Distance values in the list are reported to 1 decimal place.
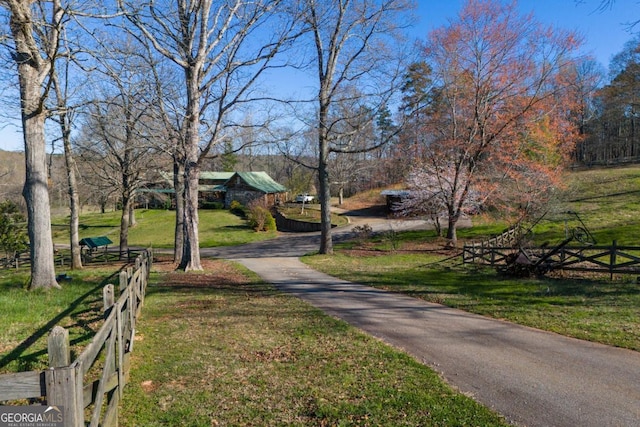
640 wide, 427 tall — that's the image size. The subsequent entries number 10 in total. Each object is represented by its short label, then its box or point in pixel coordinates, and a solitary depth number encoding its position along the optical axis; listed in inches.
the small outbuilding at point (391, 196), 1852.5
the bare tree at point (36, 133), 425.7
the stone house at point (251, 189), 2289.6
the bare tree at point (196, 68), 603.5
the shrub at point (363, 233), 1268.5
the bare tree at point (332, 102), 799.1
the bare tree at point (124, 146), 576.7
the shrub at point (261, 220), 1726.1
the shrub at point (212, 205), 2401.7
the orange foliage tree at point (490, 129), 907.4
